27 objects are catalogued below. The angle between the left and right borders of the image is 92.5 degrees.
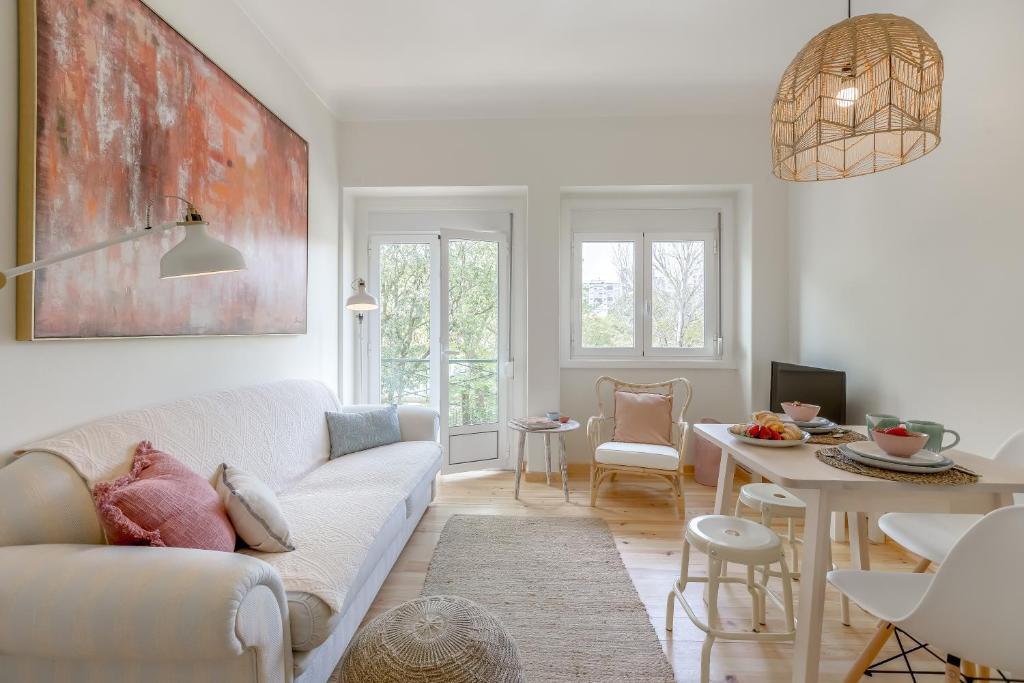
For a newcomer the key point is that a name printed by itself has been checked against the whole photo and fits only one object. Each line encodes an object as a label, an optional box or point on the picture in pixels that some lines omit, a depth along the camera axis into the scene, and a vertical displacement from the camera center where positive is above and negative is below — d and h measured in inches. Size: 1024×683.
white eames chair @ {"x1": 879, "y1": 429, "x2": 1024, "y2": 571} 63.2 -26.1
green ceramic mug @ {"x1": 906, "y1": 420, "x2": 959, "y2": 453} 64.0 -11.6
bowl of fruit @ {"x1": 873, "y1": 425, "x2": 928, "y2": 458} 58.3 -11.9
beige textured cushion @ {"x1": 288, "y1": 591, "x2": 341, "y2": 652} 55.3 -31.8
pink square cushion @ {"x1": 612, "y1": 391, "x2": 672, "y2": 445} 143.0 -22.9
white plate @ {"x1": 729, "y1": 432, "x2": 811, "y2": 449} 67.6 -13.9
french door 158.7 +3.7
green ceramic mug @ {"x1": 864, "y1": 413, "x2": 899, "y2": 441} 67.7 -11.2
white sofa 44.5 -24.8
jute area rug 71.9 -46.4
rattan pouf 50.8 -33.1
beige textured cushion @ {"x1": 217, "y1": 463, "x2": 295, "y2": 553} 64.9 -23.3
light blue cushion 119.2 -22.0
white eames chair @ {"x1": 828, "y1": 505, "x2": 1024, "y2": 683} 41.5 -22.9
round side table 138.9 -28.7
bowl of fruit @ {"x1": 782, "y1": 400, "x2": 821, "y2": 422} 79.9 -11.4
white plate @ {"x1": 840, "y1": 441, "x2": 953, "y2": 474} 55.9 -14.5
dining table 54.1 -17.9
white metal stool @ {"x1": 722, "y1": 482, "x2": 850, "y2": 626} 82.0 -27.6
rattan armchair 128.9 -31.1
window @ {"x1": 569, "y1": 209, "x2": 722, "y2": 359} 170.1 +21.7
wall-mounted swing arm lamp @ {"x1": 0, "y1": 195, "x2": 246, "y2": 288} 48.8 +8.9
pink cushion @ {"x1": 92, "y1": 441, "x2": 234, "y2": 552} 53.4 -19.2
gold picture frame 59.1 +23.7
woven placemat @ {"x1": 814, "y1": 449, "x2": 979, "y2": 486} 53.7 -15.1
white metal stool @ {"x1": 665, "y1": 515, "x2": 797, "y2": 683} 64.8 -27.9
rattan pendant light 54.1 +29.7
